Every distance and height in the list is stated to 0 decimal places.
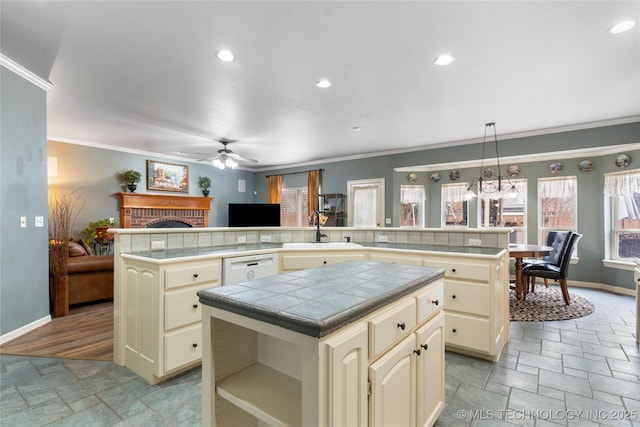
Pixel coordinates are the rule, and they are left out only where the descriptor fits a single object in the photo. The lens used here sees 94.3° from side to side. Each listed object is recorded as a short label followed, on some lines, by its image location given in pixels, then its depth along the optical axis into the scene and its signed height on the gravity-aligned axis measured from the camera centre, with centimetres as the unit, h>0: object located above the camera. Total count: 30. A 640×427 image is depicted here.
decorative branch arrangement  350 -23
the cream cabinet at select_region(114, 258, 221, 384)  203 -73
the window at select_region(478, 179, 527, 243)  576 -4
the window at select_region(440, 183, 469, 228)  644 +12
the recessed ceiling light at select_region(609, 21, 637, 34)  201 +127
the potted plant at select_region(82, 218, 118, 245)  524 -31
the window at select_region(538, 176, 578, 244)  529 +11
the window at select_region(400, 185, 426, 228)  673 +16
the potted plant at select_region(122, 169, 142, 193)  572 +70
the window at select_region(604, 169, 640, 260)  461 -3
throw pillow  482 -52
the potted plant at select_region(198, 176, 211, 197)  695 +70
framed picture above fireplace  626 +82
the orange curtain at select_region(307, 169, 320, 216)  698 +57
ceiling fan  492 +96
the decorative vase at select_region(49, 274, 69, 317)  347 -94
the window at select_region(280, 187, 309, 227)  749 +15
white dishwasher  239 -47
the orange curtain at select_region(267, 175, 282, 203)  771 +65
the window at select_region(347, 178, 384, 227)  613 +21
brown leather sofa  379 -83
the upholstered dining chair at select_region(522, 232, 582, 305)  398 -81
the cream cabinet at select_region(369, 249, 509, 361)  237 -74
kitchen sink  304 -35
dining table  380 -56
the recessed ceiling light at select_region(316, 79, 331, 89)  290 +129
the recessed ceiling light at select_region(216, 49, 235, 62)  237 +129
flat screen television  692 -4
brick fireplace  575 +10
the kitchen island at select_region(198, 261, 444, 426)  85 -49
